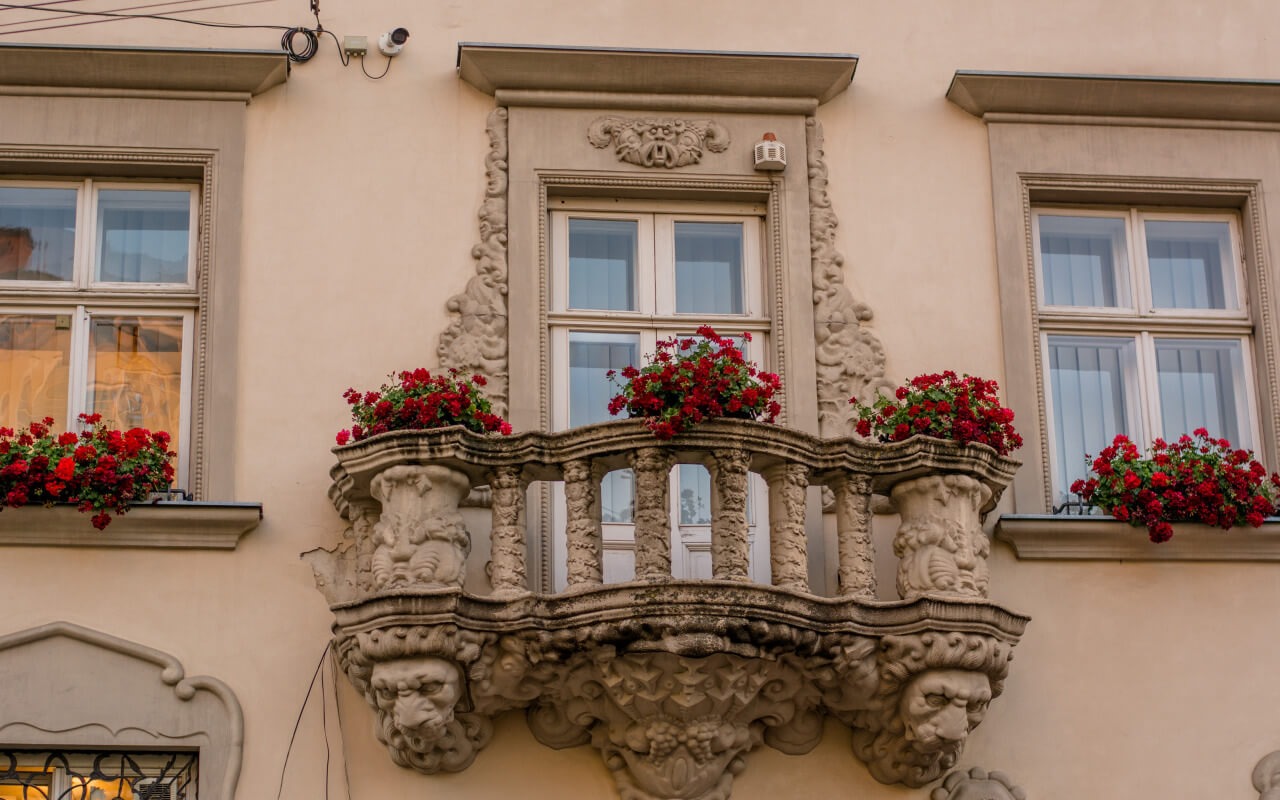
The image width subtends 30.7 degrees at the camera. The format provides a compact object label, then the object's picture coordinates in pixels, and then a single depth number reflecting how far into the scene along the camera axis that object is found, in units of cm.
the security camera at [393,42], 1209
